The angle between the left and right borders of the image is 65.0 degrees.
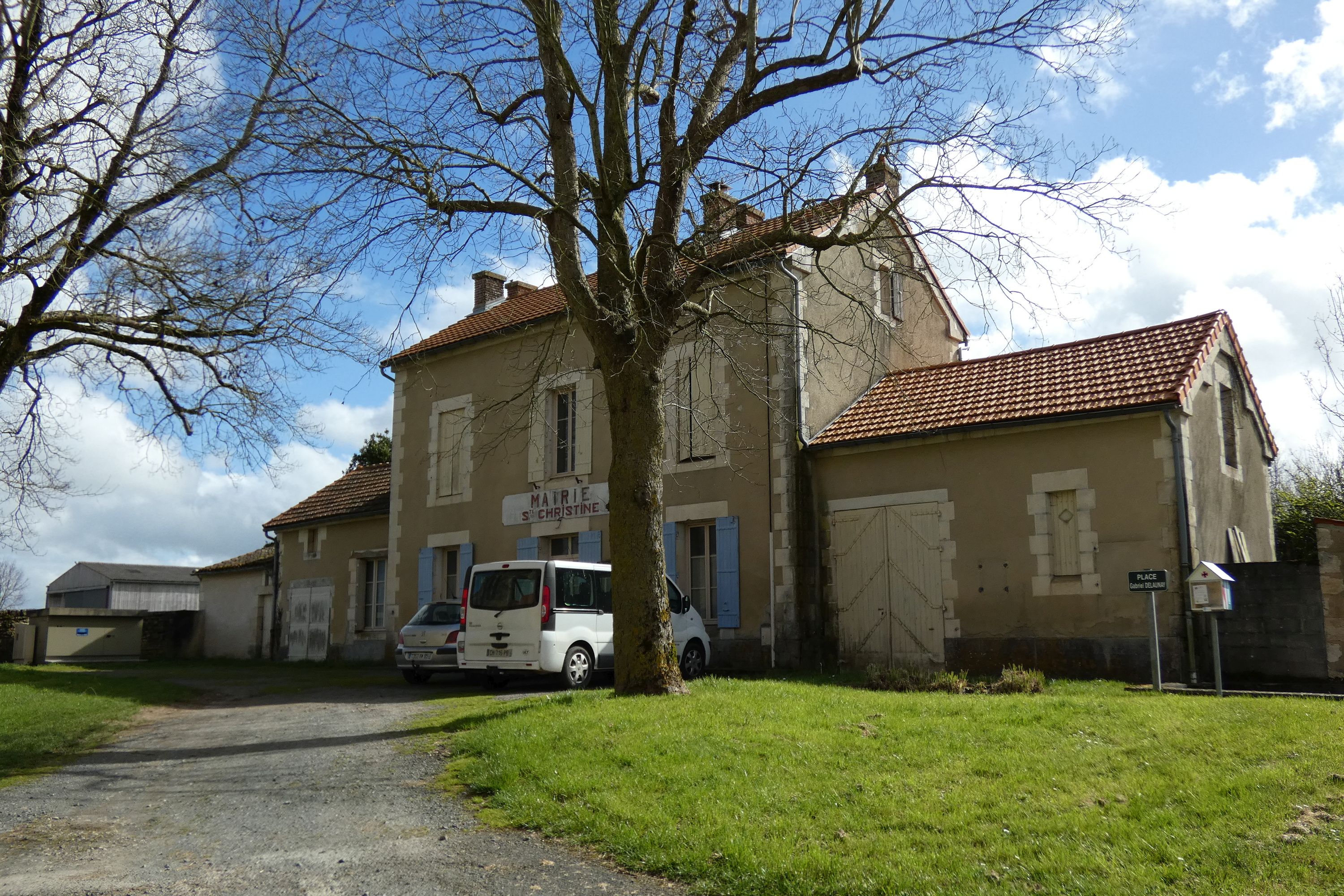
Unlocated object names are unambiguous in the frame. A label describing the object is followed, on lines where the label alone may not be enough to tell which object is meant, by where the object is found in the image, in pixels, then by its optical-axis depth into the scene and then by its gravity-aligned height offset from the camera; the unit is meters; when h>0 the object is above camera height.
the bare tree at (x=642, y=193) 10.13 +4.06
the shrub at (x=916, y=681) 11.58 -0.81
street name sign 11.04 +0.27
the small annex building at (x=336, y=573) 23.34 +0.85
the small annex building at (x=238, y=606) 27.42 +0.15
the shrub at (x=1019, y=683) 11.30 -0.80
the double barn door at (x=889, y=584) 15.12 +0.35
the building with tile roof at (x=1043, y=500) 13.39 +1.48
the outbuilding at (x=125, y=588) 50.31 +1.16
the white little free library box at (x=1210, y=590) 10.49 +0.17
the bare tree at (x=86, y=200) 13.18 +5.21
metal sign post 11.03 +0.23
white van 13.37 -0.13
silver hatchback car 15.42 -0.47
